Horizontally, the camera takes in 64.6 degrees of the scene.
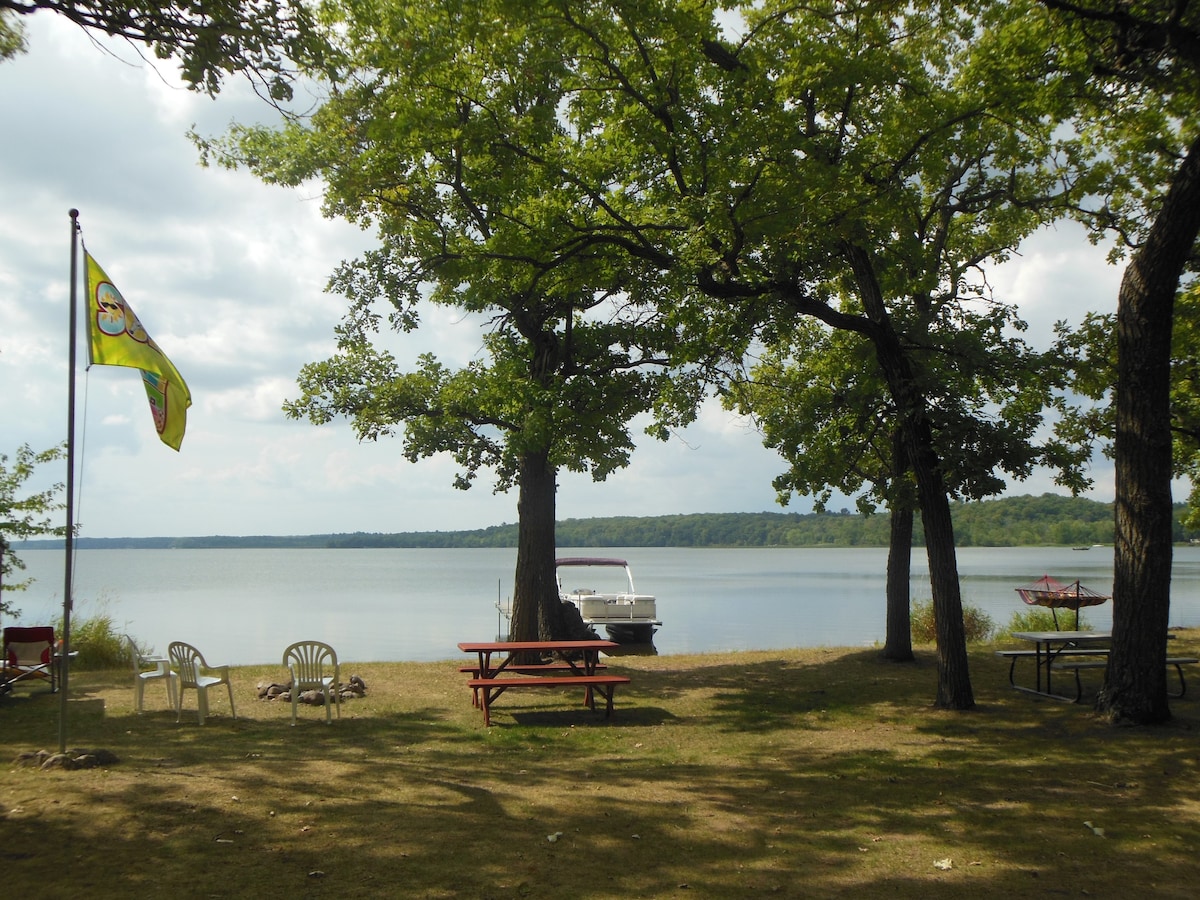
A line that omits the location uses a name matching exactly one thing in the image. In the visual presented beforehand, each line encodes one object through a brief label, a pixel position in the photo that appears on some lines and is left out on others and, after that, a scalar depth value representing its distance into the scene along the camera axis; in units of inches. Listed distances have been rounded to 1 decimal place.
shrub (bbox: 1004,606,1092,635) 673.0
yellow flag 278.7
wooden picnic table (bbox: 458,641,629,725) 366.3
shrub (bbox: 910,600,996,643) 662.5
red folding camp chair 444.5
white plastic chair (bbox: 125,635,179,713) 377.7
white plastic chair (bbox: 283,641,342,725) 372.2
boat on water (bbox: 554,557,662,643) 871.7
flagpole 251.8
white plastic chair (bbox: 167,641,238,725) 366.0
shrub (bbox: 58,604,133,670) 574.2
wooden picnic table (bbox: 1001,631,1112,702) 397.7
